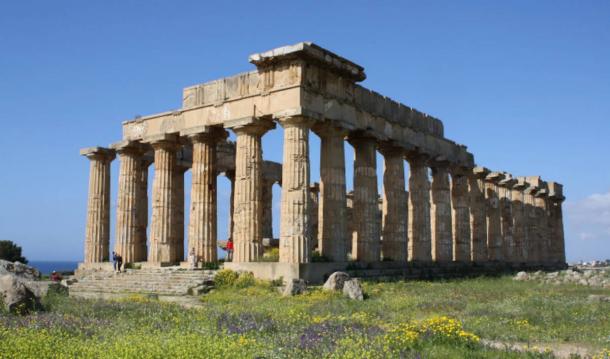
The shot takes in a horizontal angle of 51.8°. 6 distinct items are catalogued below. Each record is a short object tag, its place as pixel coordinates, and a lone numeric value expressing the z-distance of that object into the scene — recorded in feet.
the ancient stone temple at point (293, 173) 85.76
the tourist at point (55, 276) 101.60
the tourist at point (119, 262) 102.22
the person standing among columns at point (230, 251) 102.94
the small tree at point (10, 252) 172.90
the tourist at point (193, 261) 91.76
